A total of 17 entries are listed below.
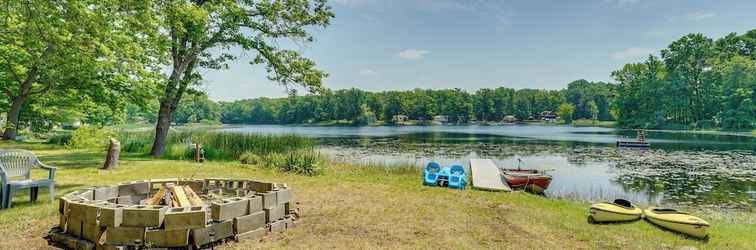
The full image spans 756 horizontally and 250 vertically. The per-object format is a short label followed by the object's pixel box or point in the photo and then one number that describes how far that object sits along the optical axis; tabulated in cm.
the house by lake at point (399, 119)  12262
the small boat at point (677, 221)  629
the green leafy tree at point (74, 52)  767
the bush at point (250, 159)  1514
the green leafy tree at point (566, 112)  12031
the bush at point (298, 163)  1279
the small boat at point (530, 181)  1288
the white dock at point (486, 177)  1201
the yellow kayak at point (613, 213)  719
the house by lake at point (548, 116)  12812
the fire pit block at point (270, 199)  573
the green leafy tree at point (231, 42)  1612
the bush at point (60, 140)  2162
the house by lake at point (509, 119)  12419
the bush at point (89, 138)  1956
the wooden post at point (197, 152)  1503
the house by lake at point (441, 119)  12612
